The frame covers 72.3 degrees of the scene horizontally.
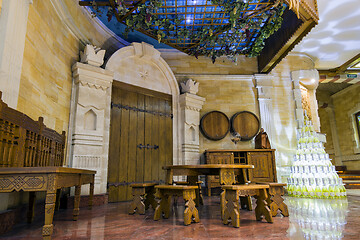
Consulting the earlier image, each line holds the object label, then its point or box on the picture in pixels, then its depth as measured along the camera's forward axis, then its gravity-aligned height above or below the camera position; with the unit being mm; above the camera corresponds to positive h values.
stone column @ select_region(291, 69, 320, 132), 7145 +2625
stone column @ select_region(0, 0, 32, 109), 2721 +1447
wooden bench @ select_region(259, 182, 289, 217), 3137 -377
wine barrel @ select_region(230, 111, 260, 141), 6793 +1221
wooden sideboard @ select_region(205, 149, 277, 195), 5988 +232
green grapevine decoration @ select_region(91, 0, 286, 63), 4918 +3234
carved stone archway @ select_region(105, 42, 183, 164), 5723 +2428
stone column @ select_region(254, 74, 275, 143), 6961 +1914
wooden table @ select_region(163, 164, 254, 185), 3186 -8
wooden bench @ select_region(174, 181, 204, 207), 3979 -392
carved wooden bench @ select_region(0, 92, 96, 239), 2037 +120
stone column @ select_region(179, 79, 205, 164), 6417 +1340
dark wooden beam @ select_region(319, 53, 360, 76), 8484 +3520
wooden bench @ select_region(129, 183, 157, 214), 3496 -354
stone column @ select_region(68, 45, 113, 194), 4590 +1058
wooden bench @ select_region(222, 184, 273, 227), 2682 -345
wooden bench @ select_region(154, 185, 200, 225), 2822 -340
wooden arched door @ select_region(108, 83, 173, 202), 5312 +774
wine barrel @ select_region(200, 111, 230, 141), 6734 +1225
